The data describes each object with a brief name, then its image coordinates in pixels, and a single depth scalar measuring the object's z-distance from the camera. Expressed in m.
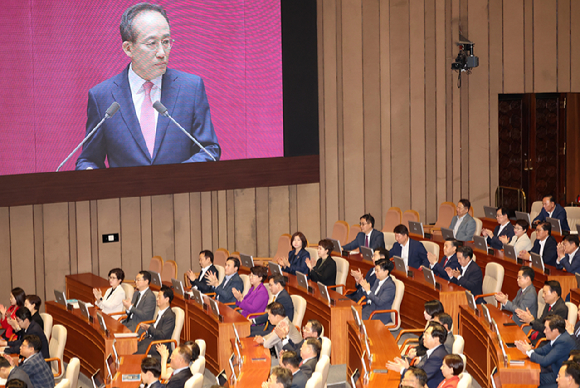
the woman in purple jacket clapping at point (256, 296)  15.99
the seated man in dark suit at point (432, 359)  11.64
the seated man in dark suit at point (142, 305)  15.70
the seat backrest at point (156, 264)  19.66
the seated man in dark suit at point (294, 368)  11.30
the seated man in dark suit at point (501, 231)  20.20
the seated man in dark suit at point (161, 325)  14.35
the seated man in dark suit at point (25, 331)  14.28
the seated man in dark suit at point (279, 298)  14.99
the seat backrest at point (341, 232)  22.20
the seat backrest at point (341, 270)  17.75
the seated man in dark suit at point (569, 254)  16.80
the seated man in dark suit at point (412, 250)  18.55
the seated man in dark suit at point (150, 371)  11.15
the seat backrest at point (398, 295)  15.56
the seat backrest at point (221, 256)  20.03
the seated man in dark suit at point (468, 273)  16.31
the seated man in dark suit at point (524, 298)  14.11
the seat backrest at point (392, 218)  23.73
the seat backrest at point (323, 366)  11.27
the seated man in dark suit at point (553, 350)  11.77
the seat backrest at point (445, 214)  24.16
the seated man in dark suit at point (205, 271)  17.67
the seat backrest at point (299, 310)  14.98
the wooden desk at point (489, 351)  11.87
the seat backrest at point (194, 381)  10.85
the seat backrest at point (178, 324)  14.50
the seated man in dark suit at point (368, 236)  20.39
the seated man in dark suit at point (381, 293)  15.65
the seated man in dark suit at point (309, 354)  11.75
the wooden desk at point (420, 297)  15.58
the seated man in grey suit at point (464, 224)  21.87
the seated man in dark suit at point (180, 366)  11.48
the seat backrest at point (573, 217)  22.41
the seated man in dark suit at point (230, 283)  16.75
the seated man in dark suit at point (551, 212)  21.46
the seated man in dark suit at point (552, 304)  13.08
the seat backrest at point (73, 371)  12.14
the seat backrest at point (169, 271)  19.00
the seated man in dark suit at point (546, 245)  18.09
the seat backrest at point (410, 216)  23.27
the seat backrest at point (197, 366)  11.81
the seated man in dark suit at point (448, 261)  17.20
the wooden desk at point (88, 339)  14.29
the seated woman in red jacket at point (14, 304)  15.91
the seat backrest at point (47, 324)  15.35
